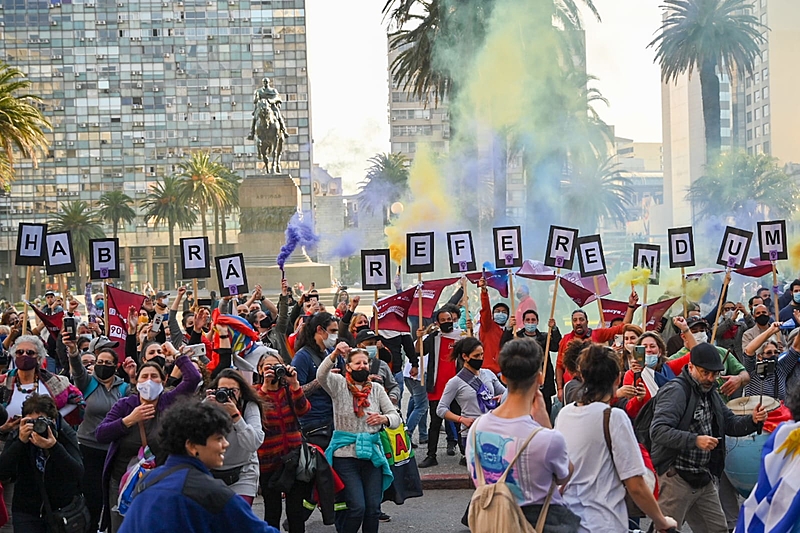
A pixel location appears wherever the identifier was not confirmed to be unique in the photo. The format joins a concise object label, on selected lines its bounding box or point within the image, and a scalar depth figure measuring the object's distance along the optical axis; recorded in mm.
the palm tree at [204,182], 74000
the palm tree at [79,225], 76250
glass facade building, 94000
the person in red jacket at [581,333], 8562
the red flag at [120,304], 10914
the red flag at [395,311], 10867
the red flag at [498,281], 13852
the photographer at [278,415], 5812
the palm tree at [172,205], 76562
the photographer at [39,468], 5234
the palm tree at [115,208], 80875
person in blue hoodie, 3045
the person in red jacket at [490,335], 10156
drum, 5930
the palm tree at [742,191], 40625
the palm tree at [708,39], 35969
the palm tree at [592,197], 39656
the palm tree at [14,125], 32219
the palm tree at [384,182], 73688
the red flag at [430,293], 11664
